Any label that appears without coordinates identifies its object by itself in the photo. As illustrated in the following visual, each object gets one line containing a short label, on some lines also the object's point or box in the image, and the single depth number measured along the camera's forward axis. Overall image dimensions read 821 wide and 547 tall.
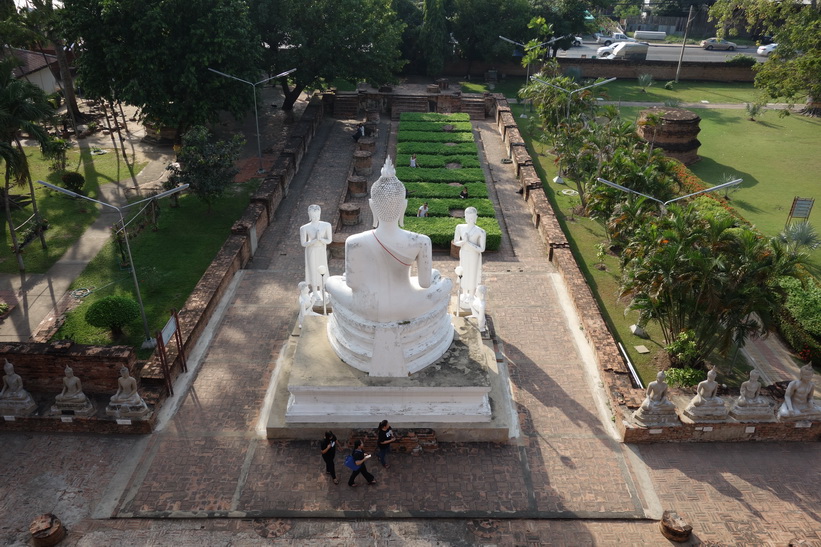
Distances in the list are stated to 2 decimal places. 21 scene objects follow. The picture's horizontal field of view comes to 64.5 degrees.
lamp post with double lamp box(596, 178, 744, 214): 15.65
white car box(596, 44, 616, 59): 47.81
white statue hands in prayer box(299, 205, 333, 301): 13.58
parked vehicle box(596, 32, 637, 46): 54.75
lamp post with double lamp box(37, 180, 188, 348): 14.81
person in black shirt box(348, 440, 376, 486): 10.70
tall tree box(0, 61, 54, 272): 17.20
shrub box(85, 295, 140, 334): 14.84
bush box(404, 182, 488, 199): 22.97
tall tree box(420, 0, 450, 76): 38.69
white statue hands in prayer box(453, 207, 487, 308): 13.41
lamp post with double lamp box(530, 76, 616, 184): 24.44
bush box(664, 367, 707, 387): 13.60
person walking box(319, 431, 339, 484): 10.85
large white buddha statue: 11.25
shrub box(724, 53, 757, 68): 41.41
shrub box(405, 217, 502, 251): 19.35
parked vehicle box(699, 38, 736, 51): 51.88
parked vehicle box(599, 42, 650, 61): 43.78
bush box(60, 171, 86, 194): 22.81
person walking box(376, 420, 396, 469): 11.08
